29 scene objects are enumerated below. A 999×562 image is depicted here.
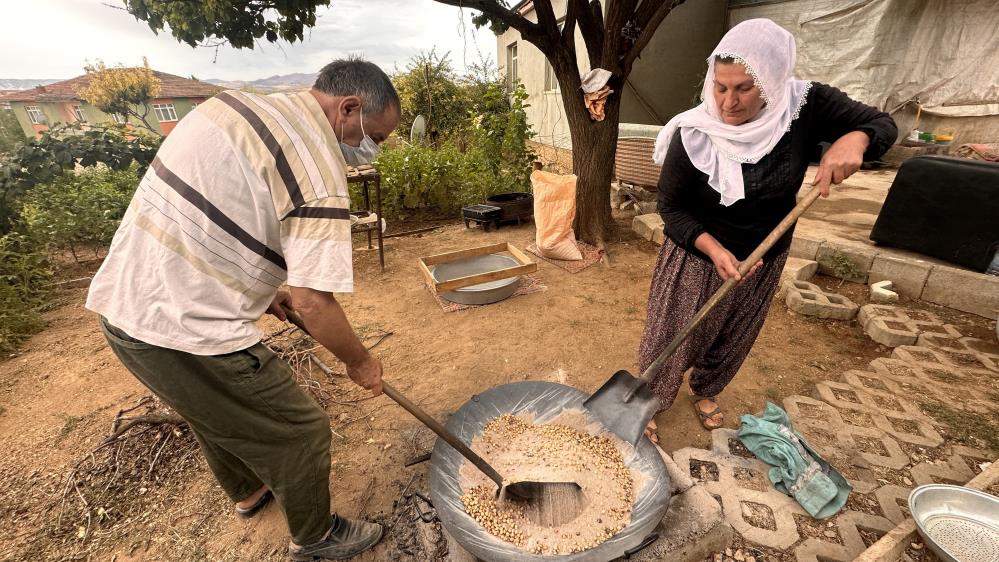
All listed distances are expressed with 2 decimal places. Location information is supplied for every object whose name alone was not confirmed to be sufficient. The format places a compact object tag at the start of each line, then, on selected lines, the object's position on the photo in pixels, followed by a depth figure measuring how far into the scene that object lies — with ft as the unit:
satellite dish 27.02
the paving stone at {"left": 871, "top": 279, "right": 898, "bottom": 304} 10.85
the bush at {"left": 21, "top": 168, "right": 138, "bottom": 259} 14.05
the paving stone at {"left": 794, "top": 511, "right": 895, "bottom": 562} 5.39
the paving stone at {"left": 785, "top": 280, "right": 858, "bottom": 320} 10.55
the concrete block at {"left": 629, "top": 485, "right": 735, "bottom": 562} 4.82
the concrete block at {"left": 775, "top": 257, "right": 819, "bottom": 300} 11.66
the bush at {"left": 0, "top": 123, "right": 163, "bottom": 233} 12.90
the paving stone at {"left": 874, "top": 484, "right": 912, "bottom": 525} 5.82
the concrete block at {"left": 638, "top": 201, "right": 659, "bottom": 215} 18.53
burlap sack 13.88
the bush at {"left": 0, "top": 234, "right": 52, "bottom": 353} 10.92
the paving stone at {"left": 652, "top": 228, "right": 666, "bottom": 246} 15.61
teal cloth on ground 5.84
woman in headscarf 4.81
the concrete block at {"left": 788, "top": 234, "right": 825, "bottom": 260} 12.64
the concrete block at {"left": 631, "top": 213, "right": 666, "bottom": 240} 15.97
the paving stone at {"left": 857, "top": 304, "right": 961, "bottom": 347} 9.53
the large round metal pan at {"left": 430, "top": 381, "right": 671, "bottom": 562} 4.59
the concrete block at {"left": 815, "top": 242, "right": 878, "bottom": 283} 11.90
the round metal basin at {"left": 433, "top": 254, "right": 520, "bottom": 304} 12.10
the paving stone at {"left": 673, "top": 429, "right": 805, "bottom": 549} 5.65
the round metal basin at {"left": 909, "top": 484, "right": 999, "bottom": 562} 4.96
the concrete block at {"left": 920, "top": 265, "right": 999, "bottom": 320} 9.85
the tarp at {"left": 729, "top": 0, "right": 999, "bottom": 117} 19.33
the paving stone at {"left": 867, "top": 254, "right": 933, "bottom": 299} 10.86
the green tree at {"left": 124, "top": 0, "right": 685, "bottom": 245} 10.56
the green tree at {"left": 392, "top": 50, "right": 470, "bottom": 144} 35.83
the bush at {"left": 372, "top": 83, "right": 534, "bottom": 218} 19.47
